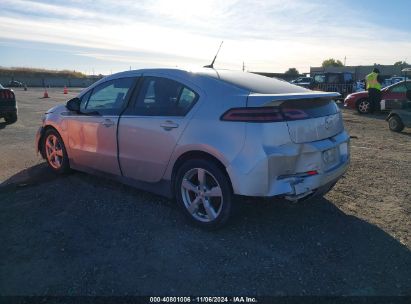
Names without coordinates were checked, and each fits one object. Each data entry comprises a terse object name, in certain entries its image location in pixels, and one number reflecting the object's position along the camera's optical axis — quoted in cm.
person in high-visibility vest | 1517
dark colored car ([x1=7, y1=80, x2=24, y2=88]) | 5231
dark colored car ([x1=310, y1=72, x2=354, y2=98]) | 2397
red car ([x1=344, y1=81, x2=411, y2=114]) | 1429
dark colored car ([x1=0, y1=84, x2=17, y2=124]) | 1135
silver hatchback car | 352
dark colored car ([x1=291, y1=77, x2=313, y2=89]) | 4038
